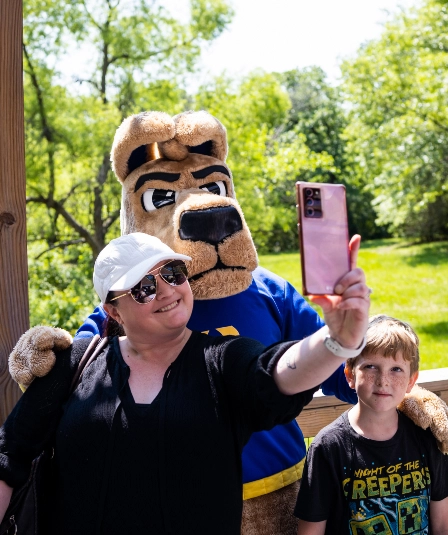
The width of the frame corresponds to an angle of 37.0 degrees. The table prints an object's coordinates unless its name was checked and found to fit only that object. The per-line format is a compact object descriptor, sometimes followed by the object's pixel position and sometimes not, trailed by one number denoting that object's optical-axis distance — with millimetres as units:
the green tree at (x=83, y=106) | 8125
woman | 1647
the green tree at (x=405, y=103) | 11047
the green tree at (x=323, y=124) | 27906
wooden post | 2291
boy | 2014
